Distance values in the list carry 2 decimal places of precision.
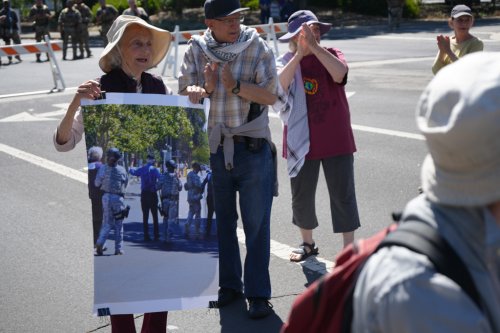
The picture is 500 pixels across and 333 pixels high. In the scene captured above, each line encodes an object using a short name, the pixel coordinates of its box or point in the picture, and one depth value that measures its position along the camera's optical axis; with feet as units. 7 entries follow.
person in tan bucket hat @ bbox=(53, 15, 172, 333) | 14.84
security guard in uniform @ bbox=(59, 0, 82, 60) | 88.70
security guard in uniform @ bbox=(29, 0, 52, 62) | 94.38
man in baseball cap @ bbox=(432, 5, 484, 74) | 26.40
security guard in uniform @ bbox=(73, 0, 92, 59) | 89.61
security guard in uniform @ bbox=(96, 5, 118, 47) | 89.97
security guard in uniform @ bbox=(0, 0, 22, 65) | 95.45
